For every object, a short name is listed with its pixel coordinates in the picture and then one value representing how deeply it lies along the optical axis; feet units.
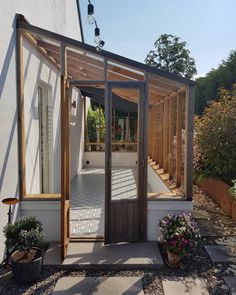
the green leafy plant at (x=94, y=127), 44.55
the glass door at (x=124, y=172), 14.98
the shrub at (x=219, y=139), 23.36
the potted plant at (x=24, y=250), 11.75
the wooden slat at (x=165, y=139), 24.61
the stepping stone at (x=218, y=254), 14.01
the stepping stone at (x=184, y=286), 11.37
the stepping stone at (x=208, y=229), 17.42
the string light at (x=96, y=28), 14.06
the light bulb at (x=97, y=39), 14.53
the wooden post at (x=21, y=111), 14.46
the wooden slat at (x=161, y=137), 27.33
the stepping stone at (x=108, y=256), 13.25
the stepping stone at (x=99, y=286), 11.34
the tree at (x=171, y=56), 96.53
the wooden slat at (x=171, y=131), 22.27
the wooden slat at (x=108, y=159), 14.80
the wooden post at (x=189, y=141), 15.33
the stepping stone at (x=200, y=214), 20.83
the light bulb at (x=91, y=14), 14.00
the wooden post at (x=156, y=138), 30.46
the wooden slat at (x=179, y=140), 18.99
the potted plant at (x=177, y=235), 13.20
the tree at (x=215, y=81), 71.12
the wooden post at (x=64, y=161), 13.42
